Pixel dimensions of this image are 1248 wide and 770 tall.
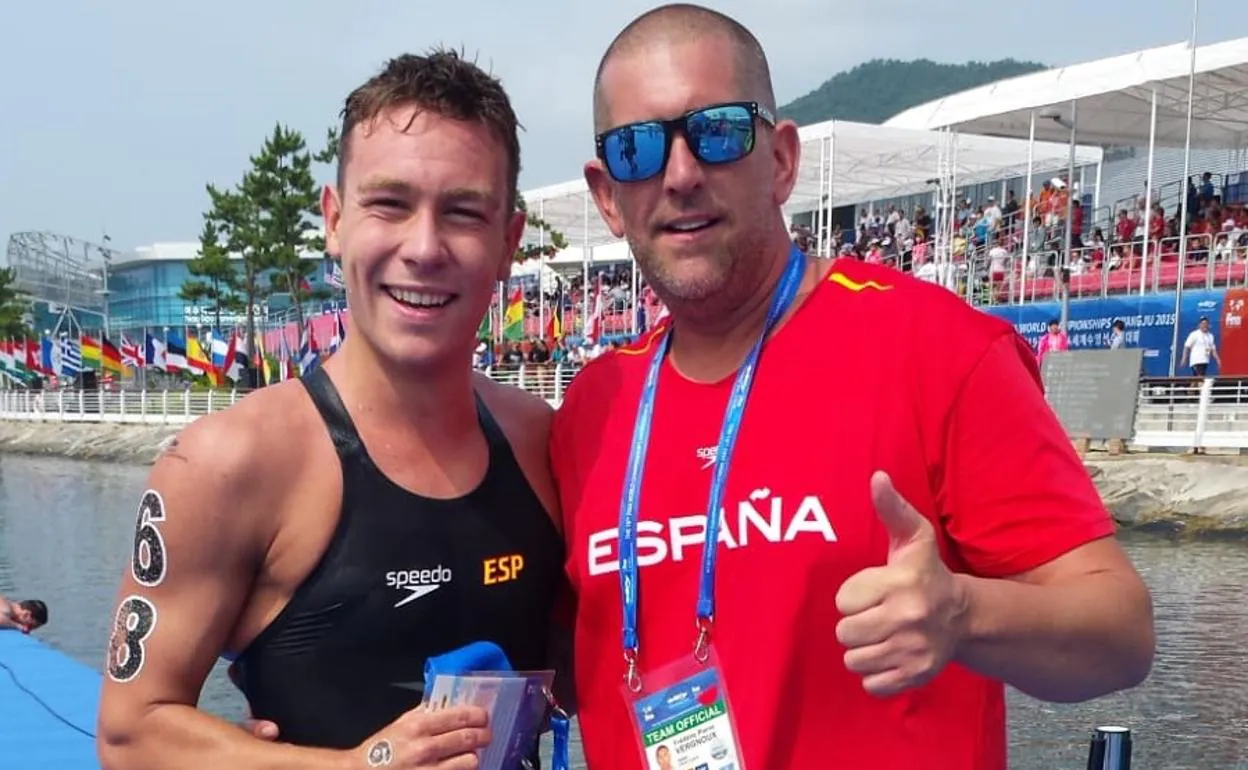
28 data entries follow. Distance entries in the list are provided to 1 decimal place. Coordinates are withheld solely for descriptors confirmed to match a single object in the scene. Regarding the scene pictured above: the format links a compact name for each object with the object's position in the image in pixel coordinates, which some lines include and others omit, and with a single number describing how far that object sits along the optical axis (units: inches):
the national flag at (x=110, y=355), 1582.2
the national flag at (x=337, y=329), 1168.2
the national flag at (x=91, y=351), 1686.8
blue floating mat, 190.7
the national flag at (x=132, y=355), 1531.7
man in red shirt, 70.6
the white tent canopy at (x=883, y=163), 943.7
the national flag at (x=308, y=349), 1173.7
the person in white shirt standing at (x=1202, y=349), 663.8
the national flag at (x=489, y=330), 1268.3
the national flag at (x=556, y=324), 1210.6
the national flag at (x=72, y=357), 1706.4
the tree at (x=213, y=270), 1681.8
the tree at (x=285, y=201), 1565.0
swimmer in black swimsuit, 79.2
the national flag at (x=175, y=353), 1443.2
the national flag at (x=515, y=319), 1159.0
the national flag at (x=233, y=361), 1390.3
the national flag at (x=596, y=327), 1109.7
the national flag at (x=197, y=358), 1419.8
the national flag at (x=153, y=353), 1464.1
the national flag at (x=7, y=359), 2010.3
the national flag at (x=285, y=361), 1346.0
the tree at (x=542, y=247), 1219.7
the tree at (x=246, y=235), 1600.6
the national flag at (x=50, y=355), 1724.9
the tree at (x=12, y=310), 2423.7
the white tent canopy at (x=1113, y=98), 775.1
